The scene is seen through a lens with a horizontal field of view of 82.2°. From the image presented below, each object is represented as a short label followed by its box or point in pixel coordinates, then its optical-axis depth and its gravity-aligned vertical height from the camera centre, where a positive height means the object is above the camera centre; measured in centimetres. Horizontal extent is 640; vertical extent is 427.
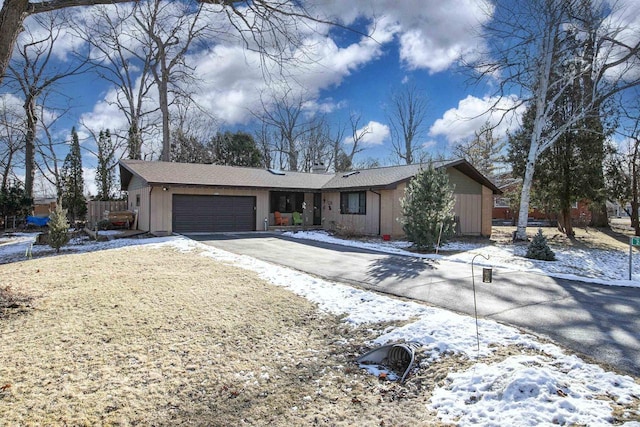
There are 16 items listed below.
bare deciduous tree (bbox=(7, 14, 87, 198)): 2134 +803
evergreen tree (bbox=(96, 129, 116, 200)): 2345 +295
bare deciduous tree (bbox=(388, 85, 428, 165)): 3334 +880
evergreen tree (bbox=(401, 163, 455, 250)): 1181 +15
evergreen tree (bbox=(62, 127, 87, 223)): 2089 +154
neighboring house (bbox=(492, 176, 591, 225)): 2842 +9
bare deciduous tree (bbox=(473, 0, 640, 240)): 1429 +673
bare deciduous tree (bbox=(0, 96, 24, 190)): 2227 +458
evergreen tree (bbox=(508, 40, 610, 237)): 1691 +257
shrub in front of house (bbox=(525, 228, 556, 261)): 1134 -118
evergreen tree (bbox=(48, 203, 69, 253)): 1136 -55
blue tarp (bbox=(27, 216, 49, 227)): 1933 -45
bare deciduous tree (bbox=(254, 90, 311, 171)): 3466 +801
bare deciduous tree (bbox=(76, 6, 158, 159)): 2611 +922
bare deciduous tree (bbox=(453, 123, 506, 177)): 3697 +610
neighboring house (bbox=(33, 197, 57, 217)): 2915 +20
